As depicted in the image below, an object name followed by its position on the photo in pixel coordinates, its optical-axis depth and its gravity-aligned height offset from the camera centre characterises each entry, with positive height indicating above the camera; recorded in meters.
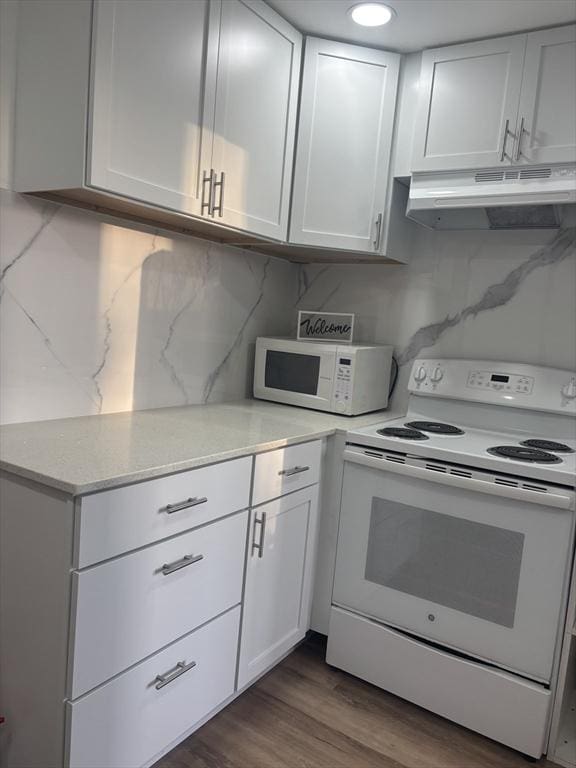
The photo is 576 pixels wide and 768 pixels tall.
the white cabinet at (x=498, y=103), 1.88 +0.78
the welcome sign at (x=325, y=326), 2.53 -0.02
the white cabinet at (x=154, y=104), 1.45 +0.55
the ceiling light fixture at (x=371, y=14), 1.88 +1.01
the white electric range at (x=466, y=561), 1.67 -0.70
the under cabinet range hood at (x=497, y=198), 1.88 +0.46
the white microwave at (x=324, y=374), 2.27 -0.22
